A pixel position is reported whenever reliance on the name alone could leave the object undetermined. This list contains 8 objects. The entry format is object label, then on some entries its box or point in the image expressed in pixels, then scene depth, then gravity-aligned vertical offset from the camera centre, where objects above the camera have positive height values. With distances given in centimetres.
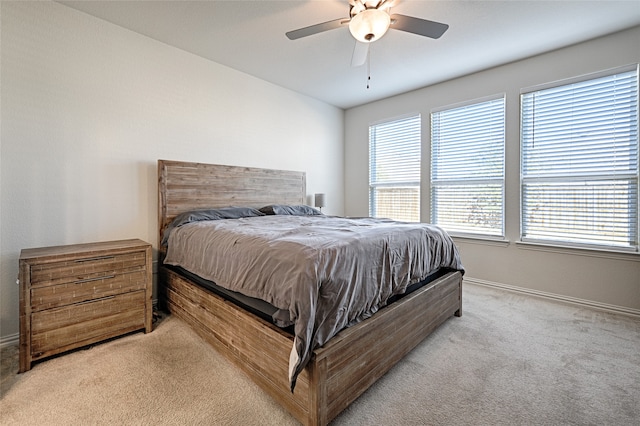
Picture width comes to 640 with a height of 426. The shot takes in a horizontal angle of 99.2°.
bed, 130 -76
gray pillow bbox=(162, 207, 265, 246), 269 -5
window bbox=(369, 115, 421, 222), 424 +68
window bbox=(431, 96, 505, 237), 347 +57
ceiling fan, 181 +133
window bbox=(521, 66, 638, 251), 268 +51
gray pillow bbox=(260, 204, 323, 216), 342 +0
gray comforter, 127 -33
